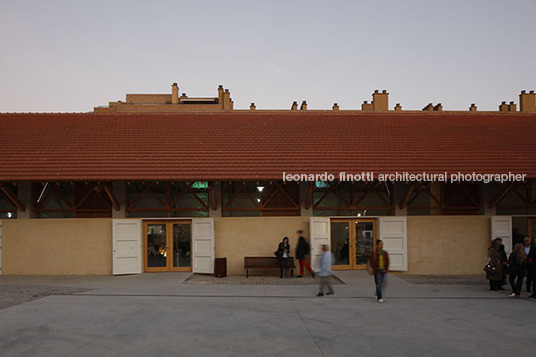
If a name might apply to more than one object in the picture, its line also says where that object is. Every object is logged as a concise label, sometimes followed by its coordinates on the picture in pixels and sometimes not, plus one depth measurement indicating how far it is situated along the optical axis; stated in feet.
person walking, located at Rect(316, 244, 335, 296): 37.65
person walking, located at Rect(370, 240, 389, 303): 34.91
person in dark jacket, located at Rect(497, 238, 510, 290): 40.19
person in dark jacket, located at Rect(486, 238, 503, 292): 40.50
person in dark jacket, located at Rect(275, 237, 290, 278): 48.89
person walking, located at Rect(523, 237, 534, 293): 38.55
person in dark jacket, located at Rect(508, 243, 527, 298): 38.55
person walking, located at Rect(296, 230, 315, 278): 48.55
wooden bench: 49.24
